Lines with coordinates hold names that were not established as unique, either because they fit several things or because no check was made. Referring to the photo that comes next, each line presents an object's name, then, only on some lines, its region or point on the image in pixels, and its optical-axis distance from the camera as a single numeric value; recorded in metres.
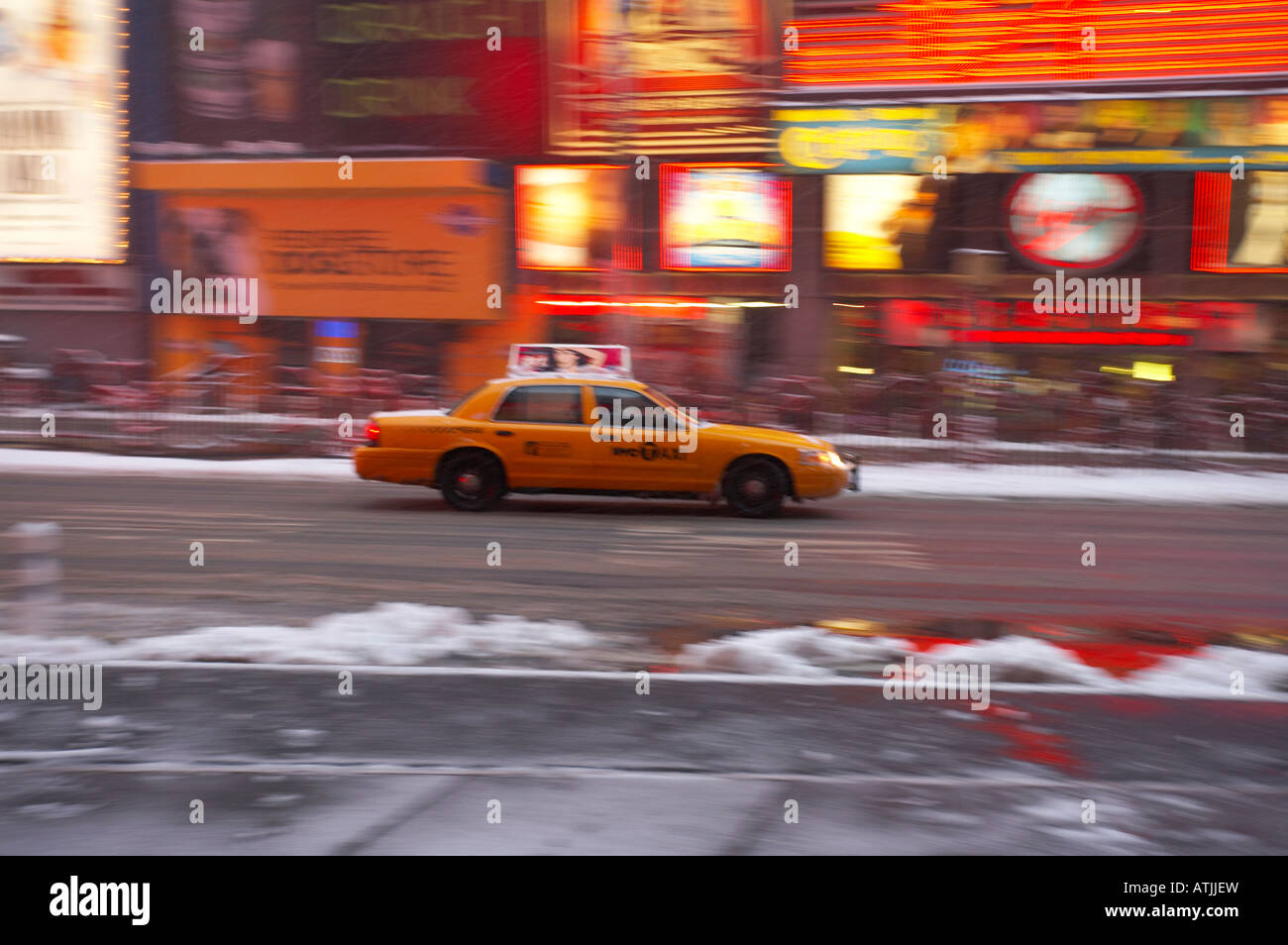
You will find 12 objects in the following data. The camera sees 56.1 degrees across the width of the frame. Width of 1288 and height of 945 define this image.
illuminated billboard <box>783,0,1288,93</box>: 21.89
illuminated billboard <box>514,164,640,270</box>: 25.53
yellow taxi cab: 12.58
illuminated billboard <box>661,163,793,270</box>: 24.72
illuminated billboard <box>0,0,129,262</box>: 27.92
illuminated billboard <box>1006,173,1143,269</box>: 23.38
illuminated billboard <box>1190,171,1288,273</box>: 22.48
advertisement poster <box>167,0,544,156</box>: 26.17
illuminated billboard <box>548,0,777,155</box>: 24.45
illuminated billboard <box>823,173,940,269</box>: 24.20
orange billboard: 26.44
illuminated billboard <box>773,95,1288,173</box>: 22.14
